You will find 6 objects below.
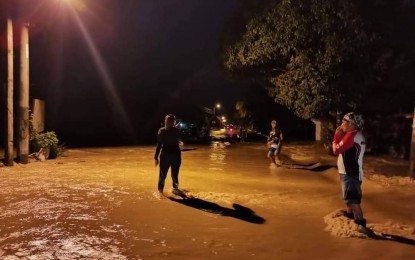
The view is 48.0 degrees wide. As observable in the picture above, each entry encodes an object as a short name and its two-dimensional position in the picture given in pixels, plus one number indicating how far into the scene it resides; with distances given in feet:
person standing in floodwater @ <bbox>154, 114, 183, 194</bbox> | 32.07
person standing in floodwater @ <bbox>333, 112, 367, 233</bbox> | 22.67
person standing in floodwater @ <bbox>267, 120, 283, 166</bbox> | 52.90
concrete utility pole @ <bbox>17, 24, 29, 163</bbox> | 52.80
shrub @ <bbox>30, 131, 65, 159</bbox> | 58.29
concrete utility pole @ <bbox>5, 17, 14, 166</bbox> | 50.37
